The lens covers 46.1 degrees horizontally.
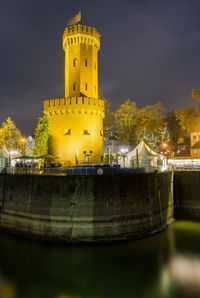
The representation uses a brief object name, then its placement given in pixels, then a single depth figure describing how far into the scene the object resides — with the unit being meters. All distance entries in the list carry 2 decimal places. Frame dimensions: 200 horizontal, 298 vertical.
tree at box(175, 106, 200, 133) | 40.98
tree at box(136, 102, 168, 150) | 41.91
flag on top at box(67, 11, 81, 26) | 33.24
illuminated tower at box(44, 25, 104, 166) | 30.67
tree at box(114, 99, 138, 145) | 41.84
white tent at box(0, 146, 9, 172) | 25.48
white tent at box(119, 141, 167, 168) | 25.44
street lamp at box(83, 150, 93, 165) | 30.53
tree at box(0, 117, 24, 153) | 42.24
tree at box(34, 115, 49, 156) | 31.22
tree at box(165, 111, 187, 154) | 57.12
